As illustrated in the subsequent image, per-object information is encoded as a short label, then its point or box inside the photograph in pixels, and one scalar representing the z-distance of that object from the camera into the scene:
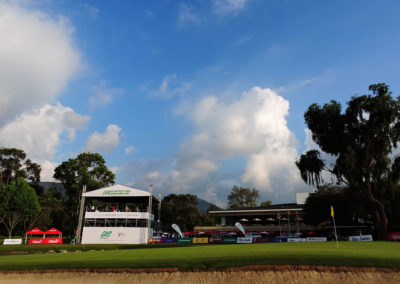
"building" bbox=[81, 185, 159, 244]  49.31
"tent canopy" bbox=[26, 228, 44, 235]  49.26
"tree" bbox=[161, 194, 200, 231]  91.44
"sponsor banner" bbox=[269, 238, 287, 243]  40.56
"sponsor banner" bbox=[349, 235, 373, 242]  37.25
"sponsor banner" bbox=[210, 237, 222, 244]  45.13
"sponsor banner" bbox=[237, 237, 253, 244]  41.40
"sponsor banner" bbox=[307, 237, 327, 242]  39.62
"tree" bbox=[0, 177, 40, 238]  56.78
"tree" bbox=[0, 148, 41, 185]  73.69
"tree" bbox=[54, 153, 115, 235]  67.12
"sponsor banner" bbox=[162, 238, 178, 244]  45.37
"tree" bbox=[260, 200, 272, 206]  111.38
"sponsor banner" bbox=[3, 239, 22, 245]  47.81
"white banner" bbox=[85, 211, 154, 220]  50.28
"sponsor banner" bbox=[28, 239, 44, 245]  47.51
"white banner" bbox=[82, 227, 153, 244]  49.09
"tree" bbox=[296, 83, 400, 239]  37.19
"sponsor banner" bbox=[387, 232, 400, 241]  36.91
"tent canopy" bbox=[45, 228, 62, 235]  49.50
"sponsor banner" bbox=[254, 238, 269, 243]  41.64
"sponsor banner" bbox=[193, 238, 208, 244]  44.97
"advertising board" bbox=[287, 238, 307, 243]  38.75
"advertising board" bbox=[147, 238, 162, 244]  47.75
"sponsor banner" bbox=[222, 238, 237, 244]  43.39
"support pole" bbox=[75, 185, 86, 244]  49.09
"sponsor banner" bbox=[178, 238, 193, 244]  44.36
